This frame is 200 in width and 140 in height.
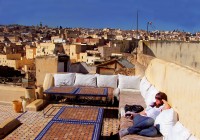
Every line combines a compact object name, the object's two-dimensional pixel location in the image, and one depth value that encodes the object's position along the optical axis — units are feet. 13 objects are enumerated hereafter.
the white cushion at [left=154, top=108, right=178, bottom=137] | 11.09
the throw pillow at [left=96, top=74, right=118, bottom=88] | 21.11
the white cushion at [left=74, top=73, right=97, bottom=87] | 21.33
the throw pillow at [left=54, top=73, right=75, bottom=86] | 21.49
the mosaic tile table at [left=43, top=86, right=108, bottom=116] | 17.98
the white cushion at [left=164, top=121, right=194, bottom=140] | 9.53
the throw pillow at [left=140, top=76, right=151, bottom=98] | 18.08
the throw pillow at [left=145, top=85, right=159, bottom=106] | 15.17
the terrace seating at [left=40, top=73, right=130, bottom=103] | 21.16
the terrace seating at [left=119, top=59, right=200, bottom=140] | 9.76
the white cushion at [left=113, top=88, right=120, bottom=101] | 19.92
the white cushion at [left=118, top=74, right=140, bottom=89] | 20.60
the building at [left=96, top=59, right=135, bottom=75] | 35.16
